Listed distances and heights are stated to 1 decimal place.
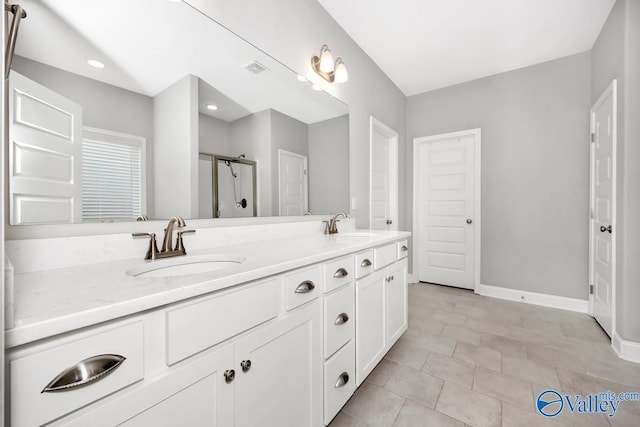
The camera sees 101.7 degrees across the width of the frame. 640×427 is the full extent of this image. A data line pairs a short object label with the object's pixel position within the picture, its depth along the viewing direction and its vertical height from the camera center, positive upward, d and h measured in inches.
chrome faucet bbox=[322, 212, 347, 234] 80.7 -4.9
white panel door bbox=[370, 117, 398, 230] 113.8 +16.0
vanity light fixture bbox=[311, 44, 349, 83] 78.4 +44.2
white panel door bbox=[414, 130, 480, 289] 129.8 +0.7
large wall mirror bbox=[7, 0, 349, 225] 31.3 +14.9
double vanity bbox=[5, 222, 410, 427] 18.7 -12.6
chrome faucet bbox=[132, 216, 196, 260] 39.8 -5.1
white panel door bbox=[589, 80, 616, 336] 80.8 +0.6
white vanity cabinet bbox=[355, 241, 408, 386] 56.2 -24.2
